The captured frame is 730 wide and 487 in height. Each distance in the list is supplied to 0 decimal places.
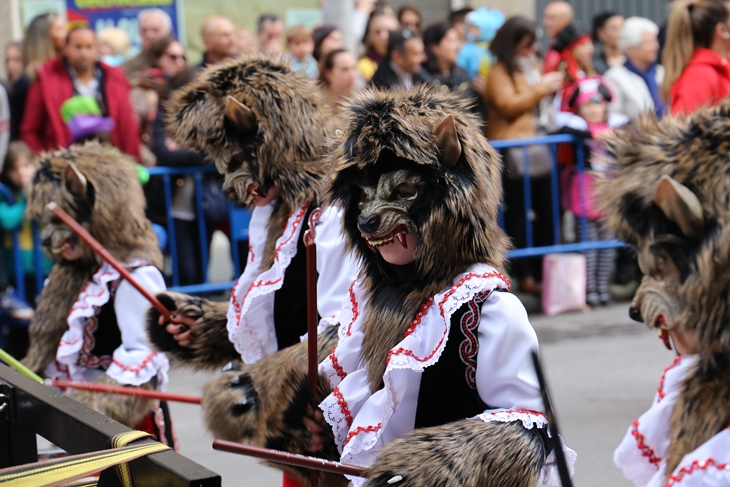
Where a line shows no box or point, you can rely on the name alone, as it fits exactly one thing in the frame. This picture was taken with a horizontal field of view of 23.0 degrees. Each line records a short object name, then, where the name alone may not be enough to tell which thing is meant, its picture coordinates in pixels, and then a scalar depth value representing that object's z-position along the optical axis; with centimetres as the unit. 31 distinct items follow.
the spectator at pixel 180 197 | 1184
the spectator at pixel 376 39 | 1427
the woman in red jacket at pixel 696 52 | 908
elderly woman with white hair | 1385
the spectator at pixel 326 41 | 1275
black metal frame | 304
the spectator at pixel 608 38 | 1515
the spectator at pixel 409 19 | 1642
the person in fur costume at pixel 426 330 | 364
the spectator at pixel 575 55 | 1422
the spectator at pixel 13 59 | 1500
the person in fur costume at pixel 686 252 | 324
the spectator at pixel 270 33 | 1464
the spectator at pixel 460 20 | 1607
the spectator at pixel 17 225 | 1068
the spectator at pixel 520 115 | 1305
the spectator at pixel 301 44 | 1377
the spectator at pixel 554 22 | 1515
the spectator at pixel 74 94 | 1161
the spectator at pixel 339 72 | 1181
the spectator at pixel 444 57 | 1335
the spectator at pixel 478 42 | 1485
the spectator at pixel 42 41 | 1217
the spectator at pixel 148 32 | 1340
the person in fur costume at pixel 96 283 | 628
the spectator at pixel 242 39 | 1417
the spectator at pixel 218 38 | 1251
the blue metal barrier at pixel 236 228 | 1114
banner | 1814
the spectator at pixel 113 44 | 1614
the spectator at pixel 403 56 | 1268
